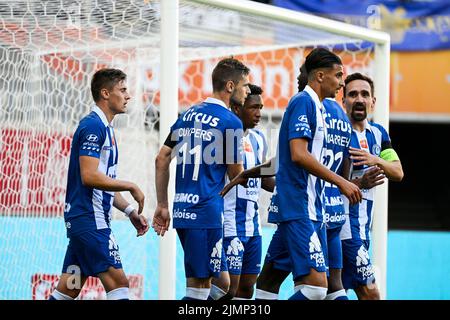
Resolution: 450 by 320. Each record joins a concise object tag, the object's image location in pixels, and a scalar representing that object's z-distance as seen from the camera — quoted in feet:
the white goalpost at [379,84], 53.98
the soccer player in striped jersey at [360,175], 44.37
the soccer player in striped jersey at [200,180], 40.01
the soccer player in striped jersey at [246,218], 46.78
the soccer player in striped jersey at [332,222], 39.86
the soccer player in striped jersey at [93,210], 38.91
